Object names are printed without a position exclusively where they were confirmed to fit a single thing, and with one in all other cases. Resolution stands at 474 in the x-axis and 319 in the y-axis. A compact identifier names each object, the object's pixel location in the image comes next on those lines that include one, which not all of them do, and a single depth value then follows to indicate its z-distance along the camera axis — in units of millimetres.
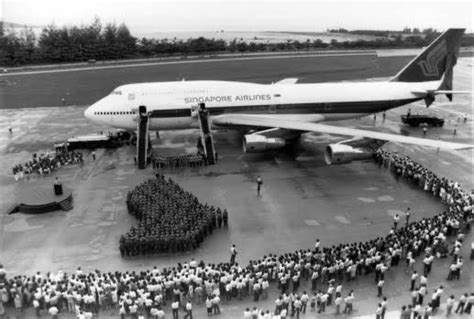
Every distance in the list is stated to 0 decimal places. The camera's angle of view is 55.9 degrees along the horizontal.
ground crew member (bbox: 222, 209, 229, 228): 21219
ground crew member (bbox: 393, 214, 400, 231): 20984
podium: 24017
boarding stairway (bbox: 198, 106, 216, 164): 30344
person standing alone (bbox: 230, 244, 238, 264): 18091
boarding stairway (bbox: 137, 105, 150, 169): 29766
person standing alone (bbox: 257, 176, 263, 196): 25141
